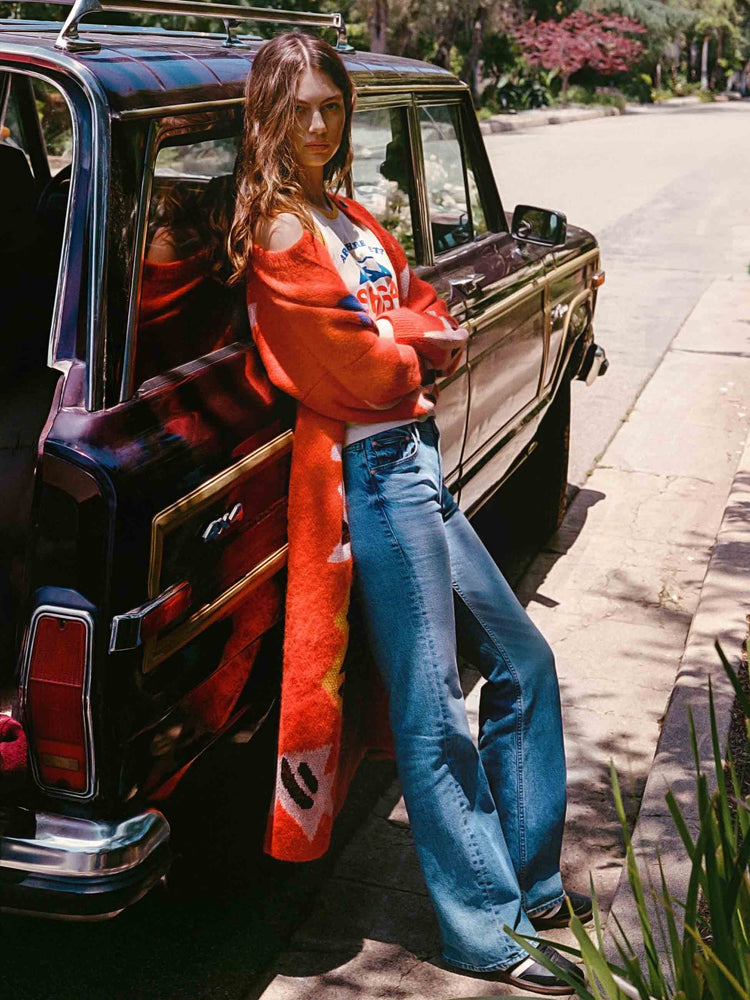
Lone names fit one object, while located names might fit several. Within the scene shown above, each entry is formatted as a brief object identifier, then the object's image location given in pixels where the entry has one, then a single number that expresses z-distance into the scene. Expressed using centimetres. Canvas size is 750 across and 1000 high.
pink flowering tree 4159
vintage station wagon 229
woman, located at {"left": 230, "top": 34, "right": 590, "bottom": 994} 263
